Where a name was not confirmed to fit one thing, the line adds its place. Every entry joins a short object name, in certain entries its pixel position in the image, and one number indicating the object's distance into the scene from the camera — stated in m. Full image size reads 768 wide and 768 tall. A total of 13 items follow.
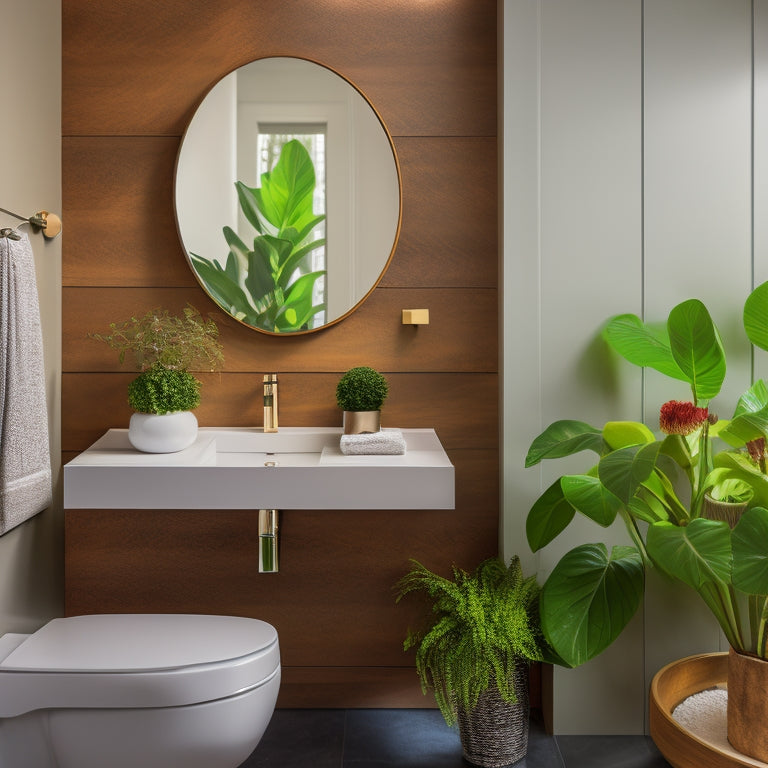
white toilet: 1.39
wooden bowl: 1.44
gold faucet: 1.93
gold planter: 1.86
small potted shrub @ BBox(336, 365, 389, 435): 1.86
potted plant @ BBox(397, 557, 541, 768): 1.65
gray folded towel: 1.57
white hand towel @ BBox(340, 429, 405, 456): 1.74
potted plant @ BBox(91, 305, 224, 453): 1.79
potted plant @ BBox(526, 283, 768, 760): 1.43
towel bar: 1.80
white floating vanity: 1.61
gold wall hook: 1.97
